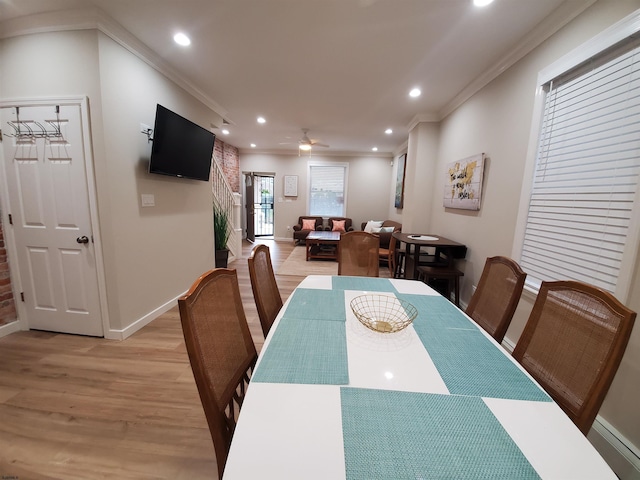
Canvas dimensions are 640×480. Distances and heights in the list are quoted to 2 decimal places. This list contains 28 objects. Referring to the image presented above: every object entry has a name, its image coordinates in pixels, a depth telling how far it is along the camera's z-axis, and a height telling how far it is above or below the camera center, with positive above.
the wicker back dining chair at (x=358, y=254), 2.09 -0.42
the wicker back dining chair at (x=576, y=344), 0.72 -0.46
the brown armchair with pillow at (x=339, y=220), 6.70 -0.47
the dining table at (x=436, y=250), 2.76 -0.48
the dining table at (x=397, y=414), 0.50 -0.54
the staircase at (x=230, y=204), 4.39 -0.03
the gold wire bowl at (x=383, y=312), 1.06 -0.53
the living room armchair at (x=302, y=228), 6.42 -0.63
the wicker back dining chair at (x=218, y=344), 0.72 -0.51
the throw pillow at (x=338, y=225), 6.64 -0.53
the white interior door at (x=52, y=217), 1.97 -0.18
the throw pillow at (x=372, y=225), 6.06 -0.45
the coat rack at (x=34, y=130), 1.97 +0.54
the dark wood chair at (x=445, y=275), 2.65 -0.73
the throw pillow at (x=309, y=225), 6.73 -0.56
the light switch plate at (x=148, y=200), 2.31 +0.00
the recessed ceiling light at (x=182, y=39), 2.06 +1.41
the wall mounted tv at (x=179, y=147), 2.24 +0.57
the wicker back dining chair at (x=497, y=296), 1.18 -0.45
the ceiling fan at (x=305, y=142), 4.68 +1.24
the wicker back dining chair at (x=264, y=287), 1.19 -0.45
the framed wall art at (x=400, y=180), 5.19 +0.64
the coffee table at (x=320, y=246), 5.02 -0.89
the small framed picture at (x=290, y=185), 7.00 +0.55
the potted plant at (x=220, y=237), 4.03 -0.59
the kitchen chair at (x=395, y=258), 3.58 -0.78
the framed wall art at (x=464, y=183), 2.58 +0.33
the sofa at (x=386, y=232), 4.84 -0.51
